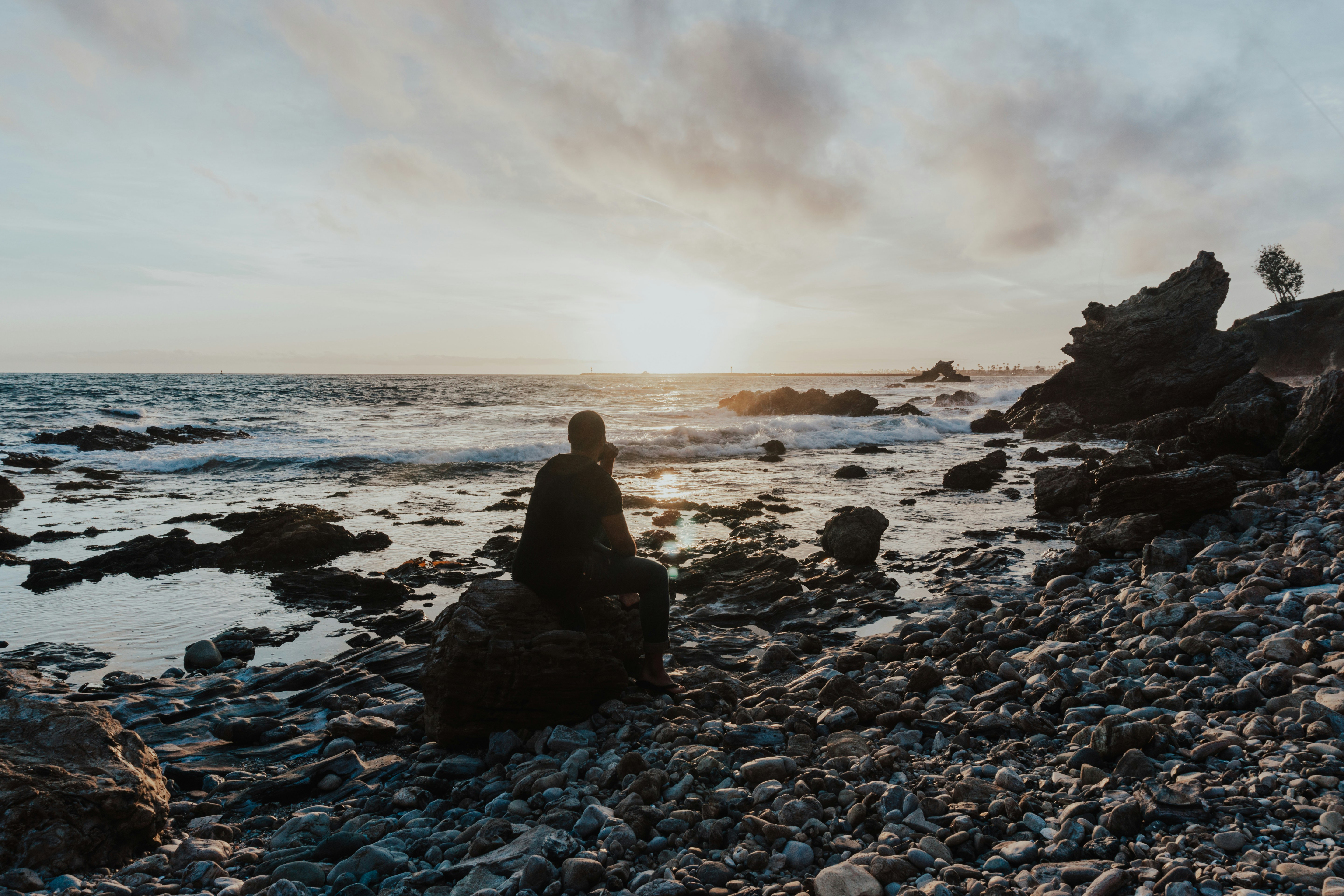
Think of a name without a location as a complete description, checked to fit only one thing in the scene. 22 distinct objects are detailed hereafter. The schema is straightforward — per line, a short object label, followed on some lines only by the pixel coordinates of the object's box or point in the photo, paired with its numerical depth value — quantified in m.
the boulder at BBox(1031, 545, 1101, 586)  8.69
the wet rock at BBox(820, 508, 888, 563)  10.52
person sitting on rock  5.54
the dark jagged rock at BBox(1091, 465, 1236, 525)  9.58
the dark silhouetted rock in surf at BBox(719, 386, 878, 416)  45.50
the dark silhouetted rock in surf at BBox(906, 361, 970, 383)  107.56
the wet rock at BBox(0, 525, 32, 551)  11.94
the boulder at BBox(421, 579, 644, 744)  5.33
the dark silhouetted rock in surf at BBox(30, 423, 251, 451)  28.72
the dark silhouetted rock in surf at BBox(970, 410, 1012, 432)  36.22
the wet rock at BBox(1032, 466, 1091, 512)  13.00
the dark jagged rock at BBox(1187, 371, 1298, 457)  13.93
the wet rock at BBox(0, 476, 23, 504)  16.75
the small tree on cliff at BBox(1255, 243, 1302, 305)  70.75
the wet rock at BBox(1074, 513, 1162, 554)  9.05
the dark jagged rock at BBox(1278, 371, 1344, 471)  11.32
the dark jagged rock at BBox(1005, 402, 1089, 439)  30.55
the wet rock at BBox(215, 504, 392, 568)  11.32
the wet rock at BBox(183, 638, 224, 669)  7.23
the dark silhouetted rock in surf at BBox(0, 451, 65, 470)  23.39
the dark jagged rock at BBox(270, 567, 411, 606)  9.45
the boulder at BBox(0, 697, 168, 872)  3.62
